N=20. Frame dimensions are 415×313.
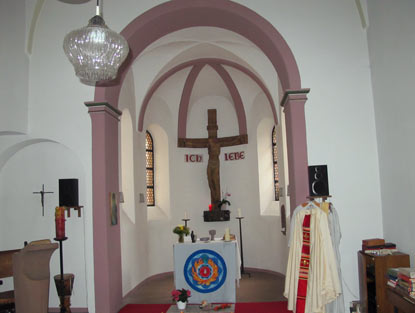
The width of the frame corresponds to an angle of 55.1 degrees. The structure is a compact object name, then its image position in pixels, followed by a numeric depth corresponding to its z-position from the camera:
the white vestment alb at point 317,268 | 4.24
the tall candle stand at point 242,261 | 8.86
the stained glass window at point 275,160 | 9.52
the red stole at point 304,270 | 4.43
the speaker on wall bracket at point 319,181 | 4.81
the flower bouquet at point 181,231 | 6.61
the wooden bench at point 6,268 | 5.27
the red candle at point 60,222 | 5.61
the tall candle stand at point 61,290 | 5.58
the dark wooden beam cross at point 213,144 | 9.77
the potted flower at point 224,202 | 9.69
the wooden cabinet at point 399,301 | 3.77
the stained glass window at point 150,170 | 9.86
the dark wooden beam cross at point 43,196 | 6.18
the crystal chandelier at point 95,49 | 2.95
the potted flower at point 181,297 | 5.52
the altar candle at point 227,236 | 6.57
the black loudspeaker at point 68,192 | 5.77
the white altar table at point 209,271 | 6.39
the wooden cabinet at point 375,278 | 4.56
